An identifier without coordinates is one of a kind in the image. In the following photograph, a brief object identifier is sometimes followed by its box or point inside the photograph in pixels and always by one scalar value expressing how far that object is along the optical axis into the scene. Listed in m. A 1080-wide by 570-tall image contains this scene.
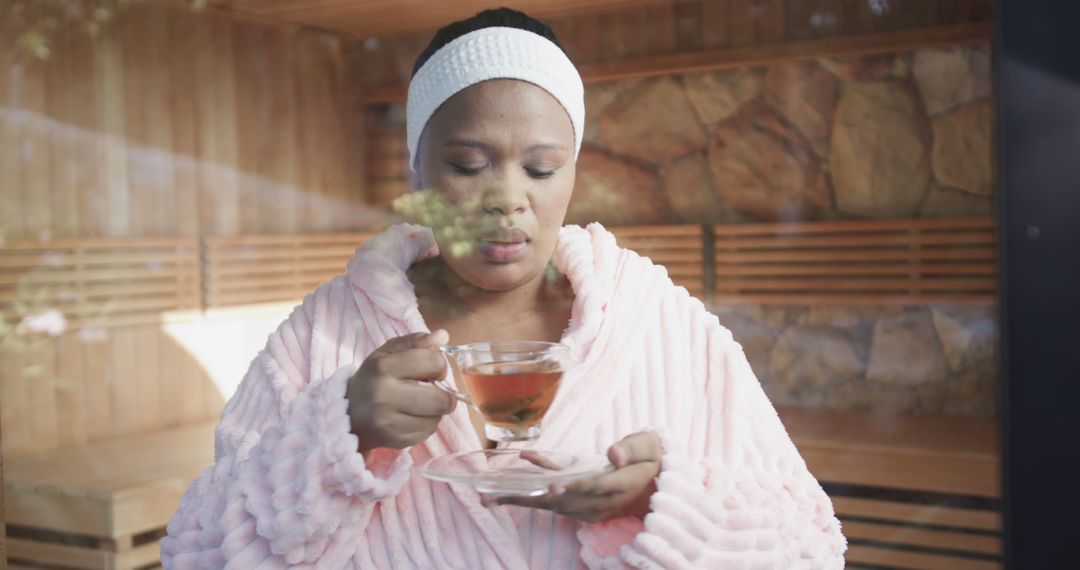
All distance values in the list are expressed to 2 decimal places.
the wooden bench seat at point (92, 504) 1.34
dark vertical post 0.81
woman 0.66
